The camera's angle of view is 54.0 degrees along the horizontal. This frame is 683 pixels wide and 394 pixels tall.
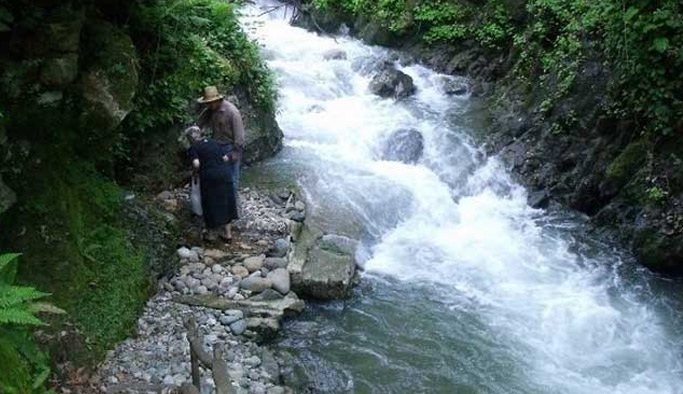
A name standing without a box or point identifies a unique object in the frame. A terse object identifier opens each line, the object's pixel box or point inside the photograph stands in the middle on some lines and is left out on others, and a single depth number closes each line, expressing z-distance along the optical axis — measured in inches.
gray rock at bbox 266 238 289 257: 337.1
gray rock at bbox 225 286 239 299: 305.0
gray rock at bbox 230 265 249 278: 319.3
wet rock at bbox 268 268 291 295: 314.5
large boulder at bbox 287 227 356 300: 329.1
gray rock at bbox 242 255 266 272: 323.6
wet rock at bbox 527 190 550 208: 451.8
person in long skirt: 323.6
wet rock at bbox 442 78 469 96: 623.2
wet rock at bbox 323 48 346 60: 682.8
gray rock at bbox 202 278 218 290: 307.3
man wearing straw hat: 326.3
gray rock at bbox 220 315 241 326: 286.8
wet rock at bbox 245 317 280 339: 289.7
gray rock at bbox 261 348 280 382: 266.3
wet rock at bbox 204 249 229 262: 327.0
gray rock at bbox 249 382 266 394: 251.9
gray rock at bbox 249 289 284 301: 307.9
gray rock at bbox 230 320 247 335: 283.9
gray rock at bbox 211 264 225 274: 317.4
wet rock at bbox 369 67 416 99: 609.0
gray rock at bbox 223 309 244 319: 291.7
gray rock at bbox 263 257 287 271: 326.3
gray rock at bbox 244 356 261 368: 267.6
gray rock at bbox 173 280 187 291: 303.7
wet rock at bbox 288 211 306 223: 376.8
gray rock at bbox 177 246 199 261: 321.7
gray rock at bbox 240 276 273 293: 311.3
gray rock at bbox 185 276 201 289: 305.9
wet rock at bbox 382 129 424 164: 500.1
